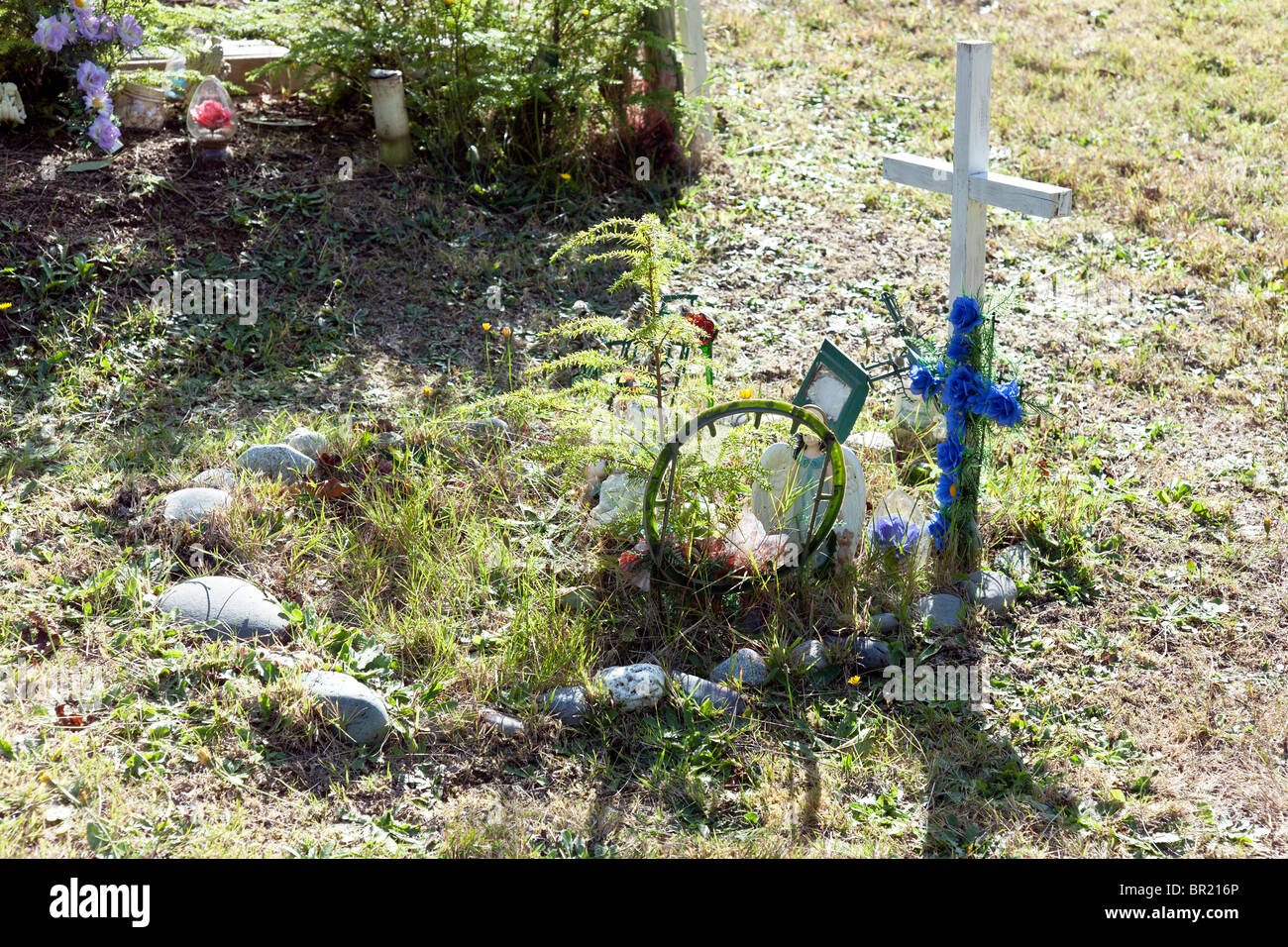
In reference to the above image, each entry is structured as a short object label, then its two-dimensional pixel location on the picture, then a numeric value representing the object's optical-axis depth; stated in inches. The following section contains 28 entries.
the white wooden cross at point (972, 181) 142.5
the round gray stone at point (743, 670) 121.7
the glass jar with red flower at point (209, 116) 208.7
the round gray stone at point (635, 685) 116.7
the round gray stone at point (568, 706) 116.0
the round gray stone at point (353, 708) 109.1
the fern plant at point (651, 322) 123.8
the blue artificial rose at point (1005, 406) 127.4
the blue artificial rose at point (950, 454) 134.1
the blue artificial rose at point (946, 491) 136.4
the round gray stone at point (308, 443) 153.1
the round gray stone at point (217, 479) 143.2
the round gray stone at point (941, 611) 132.3
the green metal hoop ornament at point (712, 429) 126.0
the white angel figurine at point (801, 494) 133.8
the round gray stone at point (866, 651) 125.9
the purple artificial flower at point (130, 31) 198.4
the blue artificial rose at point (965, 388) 129.5
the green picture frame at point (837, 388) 133.7
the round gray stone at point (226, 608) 119.1
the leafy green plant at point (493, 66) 219.0
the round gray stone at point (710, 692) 118.3
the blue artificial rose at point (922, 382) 135.6
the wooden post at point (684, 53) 239.9
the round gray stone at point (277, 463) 146.8
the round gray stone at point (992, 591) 135.5
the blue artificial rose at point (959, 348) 130.8
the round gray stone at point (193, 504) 135.6
